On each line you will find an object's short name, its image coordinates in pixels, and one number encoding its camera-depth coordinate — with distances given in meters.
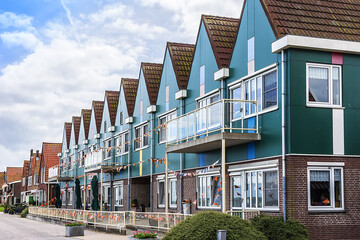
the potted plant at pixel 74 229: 24.75
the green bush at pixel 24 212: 52.44
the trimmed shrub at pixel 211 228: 13.77
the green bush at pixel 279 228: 16.22
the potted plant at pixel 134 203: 33.66
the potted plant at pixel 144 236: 16.70
